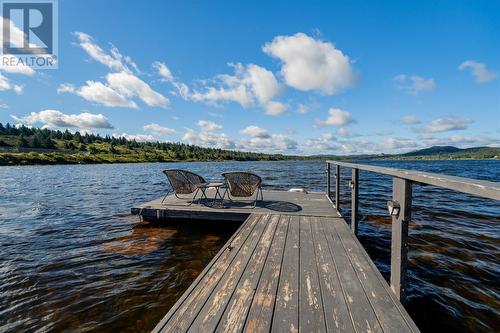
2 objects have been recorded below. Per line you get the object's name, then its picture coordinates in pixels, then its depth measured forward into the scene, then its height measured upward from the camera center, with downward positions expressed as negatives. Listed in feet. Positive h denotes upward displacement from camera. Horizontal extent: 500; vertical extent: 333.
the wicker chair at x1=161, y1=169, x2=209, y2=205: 23.95 -2.29
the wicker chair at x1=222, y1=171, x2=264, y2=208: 22.39 -2.22
